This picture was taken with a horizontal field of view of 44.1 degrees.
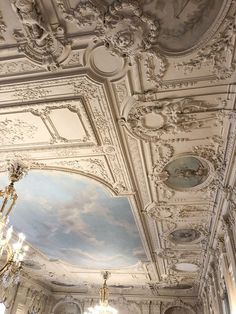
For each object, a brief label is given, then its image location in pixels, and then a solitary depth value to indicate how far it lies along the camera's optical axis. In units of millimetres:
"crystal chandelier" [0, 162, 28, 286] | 5623
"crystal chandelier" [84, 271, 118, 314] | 14030
